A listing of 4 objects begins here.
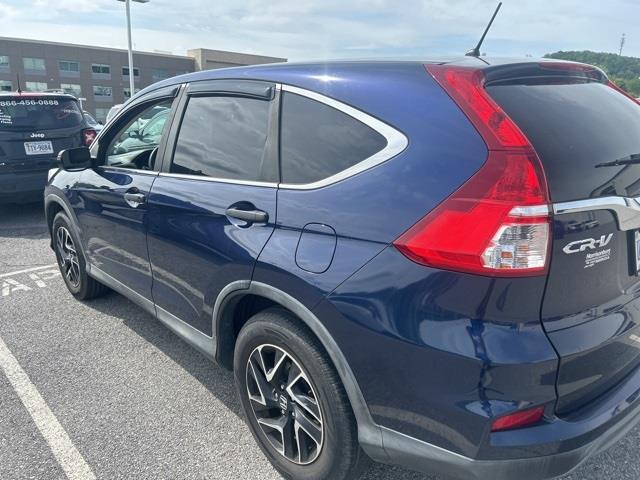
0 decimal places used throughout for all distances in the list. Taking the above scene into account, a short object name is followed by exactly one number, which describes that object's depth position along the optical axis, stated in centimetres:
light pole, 2479
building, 6138
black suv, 659
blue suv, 160
